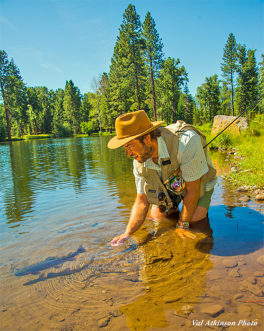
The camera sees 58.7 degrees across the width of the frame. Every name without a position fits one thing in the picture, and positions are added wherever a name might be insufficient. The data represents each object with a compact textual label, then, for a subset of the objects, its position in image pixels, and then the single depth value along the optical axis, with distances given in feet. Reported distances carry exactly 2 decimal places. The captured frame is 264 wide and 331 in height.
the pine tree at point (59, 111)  209.56
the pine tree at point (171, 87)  134.95
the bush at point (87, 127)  197.57
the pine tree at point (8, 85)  143.33
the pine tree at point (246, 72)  135.95
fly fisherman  7.72
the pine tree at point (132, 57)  103.35
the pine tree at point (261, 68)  118.84
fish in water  7.59
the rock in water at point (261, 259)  7.10
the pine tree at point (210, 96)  158.51
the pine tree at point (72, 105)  202.41
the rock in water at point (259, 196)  12.64
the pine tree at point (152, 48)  98.22
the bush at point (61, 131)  178.40
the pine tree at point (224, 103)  197.57
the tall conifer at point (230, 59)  127.65
